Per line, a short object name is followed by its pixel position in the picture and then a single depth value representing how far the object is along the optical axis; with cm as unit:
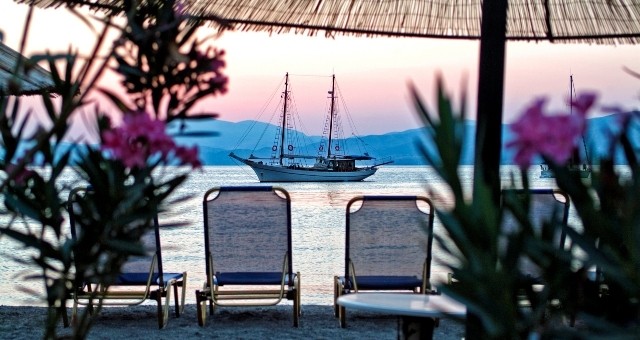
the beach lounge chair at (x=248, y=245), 541
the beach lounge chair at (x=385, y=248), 541
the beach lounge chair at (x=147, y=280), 527
